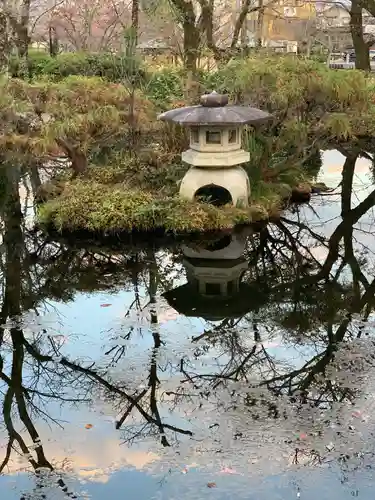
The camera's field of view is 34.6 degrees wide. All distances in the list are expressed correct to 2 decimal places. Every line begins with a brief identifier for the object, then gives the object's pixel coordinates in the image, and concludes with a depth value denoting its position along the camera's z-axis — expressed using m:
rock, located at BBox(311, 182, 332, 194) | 9.83
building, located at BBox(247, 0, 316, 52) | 24.17
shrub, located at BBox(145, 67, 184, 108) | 11.10
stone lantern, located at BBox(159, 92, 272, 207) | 7.24
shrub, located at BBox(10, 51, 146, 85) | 17.15
